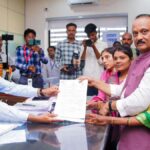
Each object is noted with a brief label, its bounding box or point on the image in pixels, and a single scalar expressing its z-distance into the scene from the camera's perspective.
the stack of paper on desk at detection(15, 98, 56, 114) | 1.57
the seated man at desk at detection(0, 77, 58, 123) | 1.31
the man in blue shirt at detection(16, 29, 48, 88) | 3.49
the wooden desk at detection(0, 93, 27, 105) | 2.14
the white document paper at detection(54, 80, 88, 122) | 1.34
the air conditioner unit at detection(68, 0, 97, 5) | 5.36
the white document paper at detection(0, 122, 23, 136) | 1.17
